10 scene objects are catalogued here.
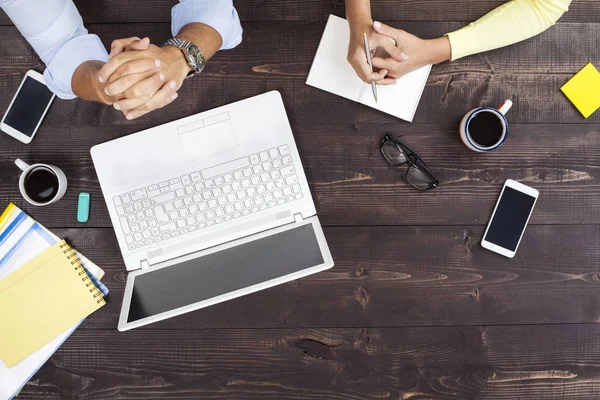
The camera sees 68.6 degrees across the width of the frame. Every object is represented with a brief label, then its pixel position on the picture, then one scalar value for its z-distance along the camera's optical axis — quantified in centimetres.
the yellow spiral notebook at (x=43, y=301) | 102
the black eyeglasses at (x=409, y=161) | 104
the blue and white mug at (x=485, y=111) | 99
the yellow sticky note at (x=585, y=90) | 106
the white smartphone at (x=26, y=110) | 104
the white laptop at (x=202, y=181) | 103
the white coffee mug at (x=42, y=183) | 101
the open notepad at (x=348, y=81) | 104
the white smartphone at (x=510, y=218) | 106
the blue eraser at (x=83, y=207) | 105
